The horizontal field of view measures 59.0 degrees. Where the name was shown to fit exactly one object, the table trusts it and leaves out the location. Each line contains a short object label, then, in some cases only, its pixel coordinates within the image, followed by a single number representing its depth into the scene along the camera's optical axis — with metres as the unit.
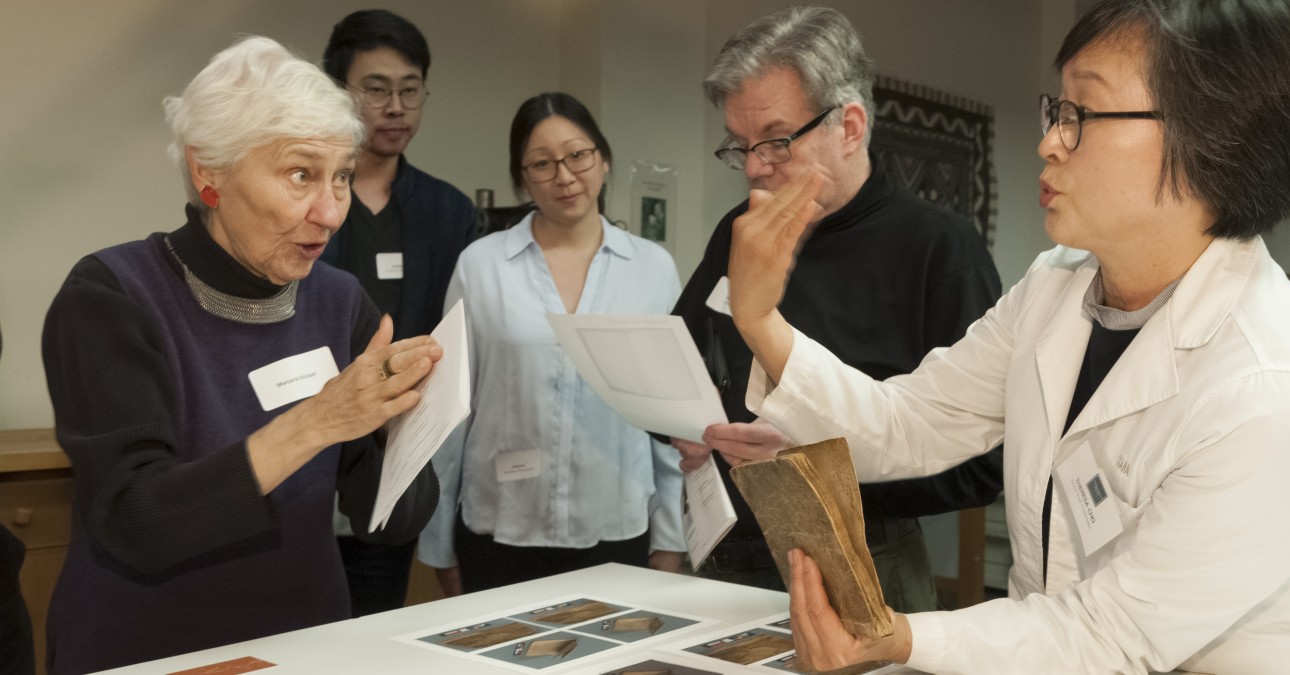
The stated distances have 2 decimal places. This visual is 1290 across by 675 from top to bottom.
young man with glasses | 3.12
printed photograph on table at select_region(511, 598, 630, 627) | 1.74
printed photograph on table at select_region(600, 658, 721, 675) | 1.47
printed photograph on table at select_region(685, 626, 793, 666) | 1.55
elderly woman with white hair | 1.68
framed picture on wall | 5.14
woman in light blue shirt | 3.04
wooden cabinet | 3.10
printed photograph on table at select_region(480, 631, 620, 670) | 1.53
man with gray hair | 2.14
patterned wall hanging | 5.96
